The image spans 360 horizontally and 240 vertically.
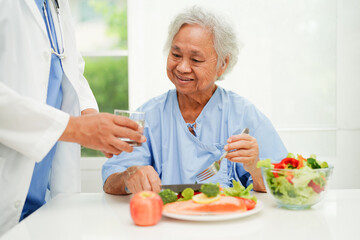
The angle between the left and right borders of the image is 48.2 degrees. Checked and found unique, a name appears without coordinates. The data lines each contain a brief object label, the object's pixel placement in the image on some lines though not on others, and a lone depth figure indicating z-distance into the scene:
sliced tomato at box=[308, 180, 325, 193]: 1.27
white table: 1.09
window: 3.04
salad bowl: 1.26
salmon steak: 1.19
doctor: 1.22
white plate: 1.15
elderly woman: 1.84
